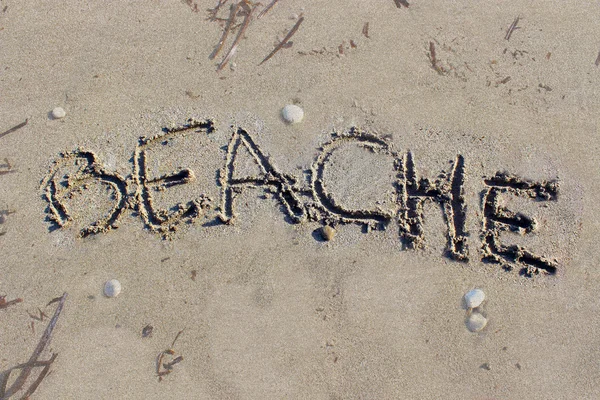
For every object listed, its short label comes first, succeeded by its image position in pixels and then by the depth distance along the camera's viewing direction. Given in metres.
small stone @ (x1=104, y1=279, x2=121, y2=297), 3.22
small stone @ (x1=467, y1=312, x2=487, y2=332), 3.17
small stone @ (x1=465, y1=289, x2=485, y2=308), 3.18
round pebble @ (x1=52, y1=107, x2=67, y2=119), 3.46
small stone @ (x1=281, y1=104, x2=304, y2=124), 3.41
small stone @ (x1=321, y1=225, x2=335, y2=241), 3.25
